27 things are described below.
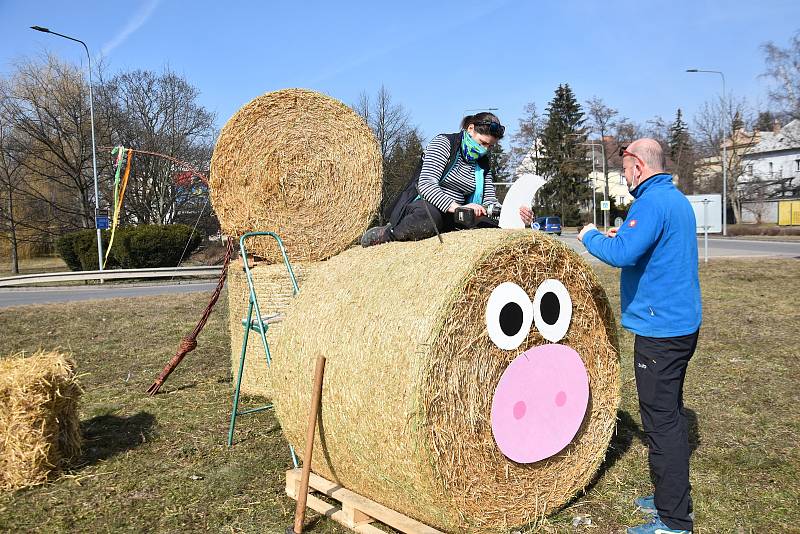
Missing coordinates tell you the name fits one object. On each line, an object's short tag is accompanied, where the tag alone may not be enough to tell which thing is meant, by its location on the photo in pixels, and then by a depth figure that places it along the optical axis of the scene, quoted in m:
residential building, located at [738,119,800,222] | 56.25
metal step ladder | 5.05
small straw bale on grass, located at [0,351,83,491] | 4.48
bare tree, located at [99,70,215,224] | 33.00
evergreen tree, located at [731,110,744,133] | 51.75
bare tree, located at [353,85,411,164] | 38.97
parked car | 46.91
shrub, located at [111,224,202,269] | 23.39
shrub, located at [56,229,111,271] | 24.19
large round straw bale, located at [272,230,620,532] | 3.25
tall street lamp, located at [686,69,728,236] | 36.93
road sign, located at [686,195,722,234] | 17.98
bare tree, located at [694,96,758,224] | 52.19
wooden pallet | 3.54
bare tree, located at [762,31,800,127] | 22.05
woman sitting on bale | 4.31
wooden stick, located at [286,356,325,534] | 3.65
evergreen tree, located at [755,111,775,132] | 60.47
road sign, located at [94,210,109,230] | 20.31
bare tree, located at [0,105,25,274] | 29.19
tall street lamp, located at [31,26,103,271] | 19.96
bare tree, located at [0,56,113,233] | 29.36
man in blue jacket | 3.57
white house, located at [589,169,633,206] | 77.09
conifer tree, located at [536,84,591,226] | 62.75
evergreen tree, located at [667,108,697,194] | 55.69
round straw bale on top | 6.41
